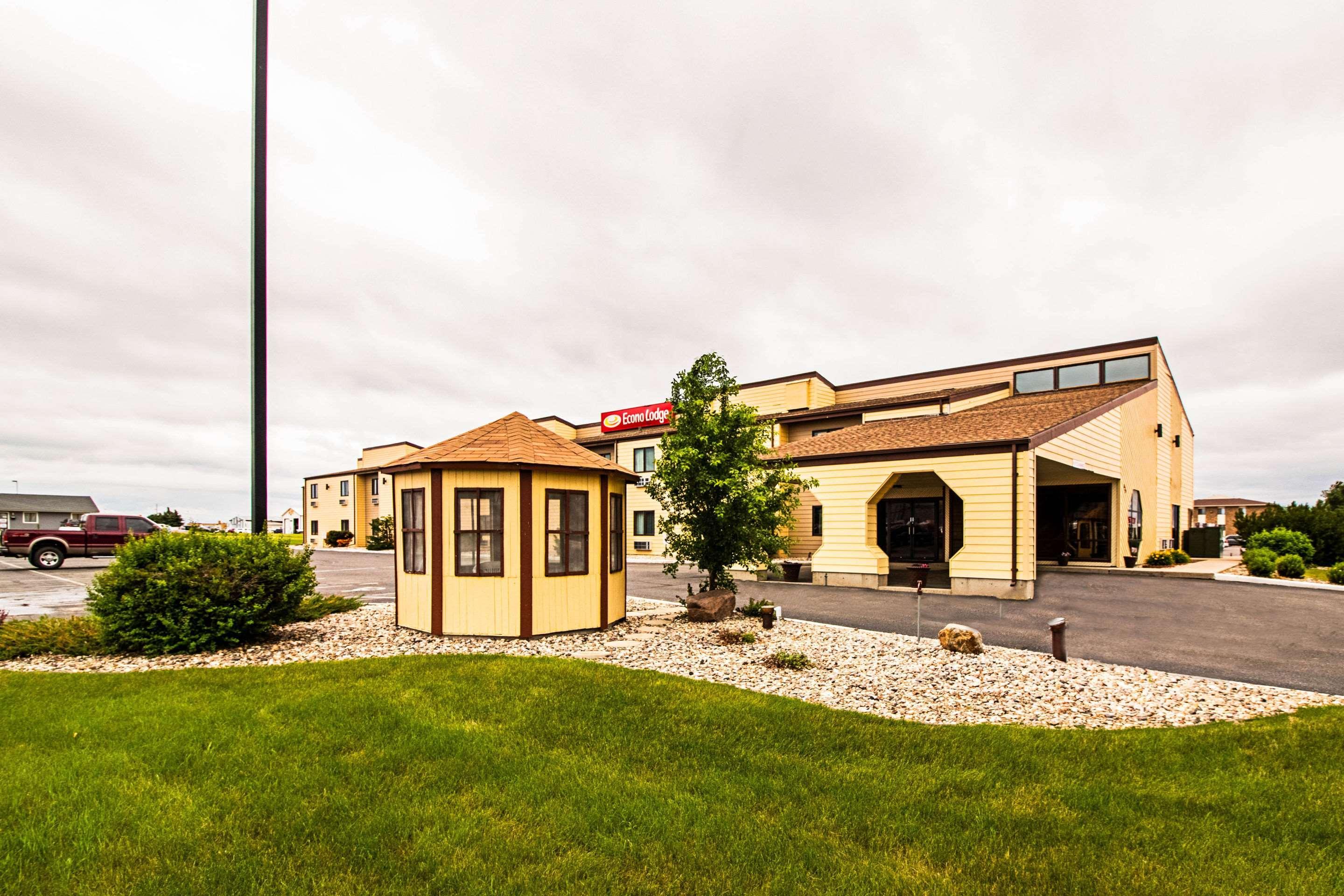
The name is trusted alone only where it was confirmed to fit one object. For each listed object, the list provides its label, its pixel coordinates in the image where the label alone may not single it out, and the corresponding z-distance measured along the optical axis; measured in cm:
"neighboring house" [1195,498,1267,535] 8419
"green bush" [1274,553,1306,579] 1933
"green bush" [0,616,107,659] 920
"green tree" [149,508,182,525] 7569
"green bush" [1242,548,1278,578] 2011
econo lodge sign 3784
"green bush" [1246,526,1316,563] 2258
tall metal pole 770
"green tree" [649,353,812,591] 1230
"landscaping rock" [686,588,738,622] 1213
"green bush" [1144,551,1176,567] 2286
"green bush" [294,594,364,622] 1170
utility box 2889
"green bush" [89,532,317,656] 914
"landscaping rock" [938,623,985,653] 966
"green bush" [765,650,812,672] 871
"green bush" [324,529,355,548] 5128
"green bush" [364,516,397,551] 4459
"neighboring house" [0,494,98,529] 6288
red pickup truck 2517
